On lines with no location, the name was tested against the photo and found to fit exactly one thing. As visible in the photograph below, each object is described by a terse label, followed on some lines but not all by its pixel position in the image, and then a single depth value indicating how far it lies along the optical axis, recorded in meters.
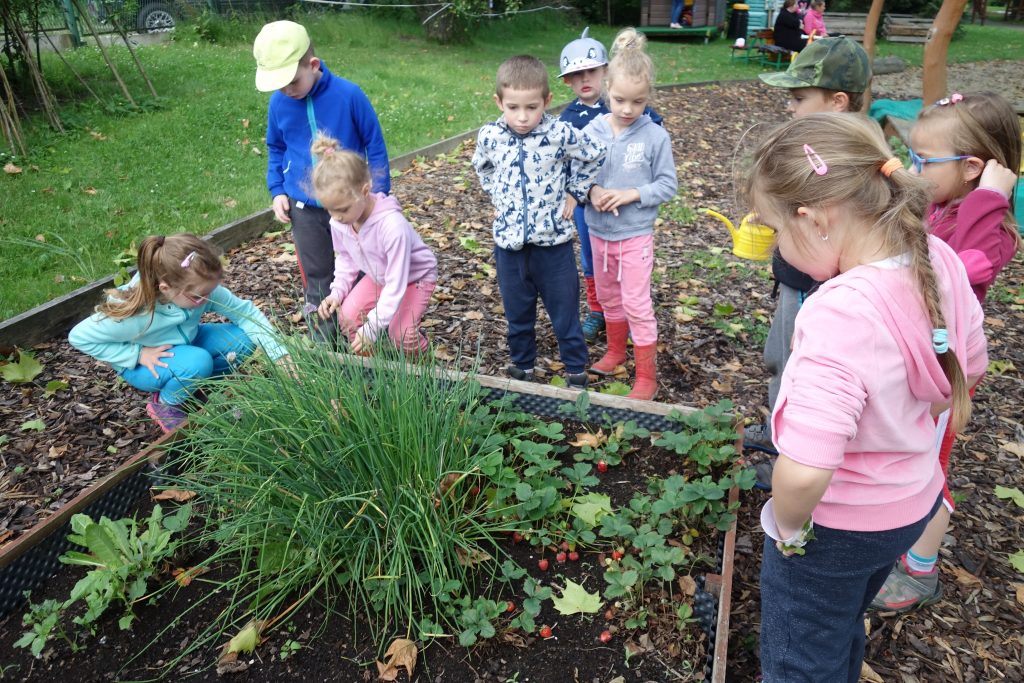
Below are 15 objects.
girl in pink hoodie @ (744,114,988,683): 1.32
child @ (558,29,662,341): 3.72
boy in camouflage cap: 2.77
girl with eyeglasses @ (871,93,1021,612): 2.15
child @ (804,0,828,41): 14.74
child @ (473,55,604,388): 3.05
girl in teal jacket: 2.77
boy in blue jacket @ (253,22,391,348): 3.42
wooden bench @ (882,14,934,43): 20.27
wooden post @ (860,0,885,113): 8.95
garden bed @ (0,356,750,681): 1.99
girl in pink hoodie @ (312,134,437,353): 3.00
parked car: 12.66
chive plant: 2.09
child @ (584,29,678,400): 3.21
